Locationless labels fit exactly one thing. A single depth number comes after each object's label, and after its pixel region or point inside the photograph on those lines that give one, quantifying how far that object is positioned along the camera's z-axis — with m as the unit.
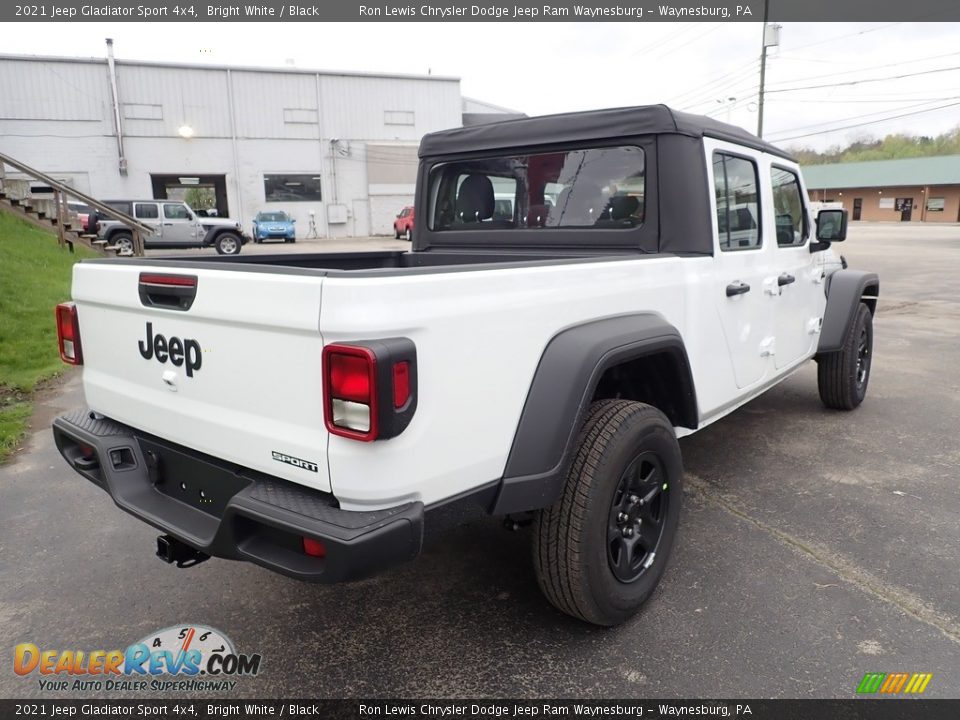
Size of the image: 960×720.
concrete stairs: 13.54
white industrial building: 29.66
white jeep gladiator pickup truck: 1.84
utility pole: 24.83
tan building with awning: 56.59
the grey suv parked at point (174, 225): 20.84
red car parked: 28.44
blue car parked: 29.41
